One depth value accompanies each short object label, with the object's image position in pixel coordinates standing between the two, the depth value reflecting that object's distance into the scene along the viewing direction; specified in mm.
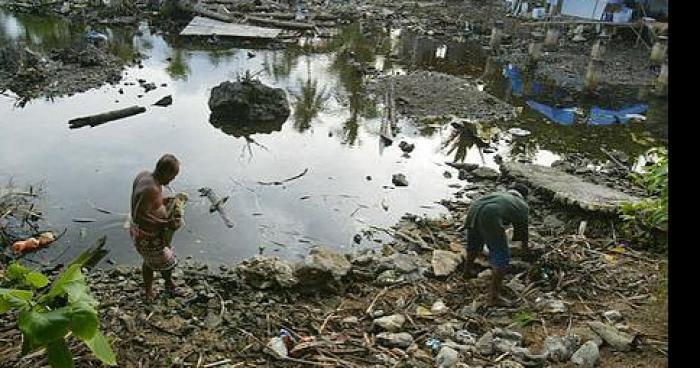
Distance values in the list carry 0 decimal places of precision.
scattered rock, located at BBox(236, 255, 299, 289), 5809
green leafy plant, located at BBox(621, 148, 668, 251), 6625
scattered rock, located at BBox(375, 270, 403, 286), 6188
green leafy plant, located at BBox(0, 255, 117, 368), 2023
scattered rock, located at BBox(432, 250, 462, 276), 6352
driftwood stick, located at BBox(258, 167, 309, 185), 9156
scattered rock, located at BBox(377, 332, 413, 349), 4891
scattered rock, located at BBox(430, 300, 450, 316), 5496
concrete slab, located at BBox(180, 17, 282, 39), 18922
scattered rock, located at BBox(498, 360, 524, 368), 4360
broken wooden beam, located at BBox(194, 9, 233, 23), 20547
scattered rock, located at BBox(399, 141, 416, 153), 10672
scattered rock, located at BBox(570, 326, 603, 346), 4656
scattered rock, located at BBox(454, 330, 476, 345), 4859
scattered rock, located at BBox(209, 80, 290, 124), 11797
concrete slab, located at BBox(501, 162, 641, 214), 7719
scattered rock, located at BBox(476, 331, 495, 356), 4660
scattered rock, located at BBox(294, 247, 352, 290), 5934
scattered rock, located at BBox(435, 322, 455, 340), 4984
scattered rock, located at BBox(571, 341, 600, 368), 4348
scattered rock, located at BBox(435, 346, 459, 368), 4465
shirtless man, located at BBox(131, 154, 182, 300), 4988
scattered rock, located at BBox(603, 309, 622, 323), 5068
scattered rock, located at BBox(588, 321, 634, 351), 4516
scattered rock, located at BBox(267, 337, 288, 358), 4680
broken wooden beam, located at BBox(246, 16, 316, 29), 20531
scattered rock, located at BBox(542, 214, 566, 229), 7625
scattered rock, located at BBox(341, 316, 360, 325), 5320
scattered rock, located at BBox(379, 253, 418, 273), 6445
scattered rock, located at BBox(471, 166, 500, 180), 9469
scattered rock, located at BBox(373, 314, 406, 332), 5156
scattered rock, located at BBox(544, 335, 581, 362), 4488
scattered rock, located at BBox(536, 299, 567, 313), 5324
